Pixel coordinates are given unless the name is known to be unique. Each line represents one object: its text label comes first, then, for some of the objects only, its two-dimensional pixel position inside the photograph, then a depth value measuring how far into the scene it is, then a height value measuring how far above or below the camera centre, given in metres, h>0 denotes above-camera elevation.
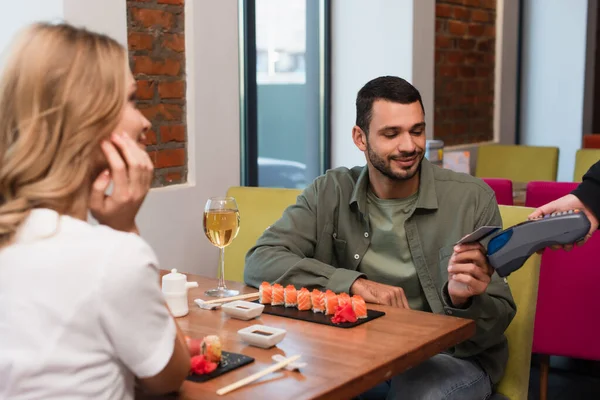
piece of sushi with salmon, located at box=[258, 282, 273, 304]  1.77 -0.44
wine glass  1.99 -0.31
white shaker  1.67 -0.41
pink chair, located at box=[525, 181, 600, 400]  2.46 -0.66
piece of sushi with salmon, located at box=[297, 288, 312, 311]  1.71 -0.44
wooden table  1.22 -0.45
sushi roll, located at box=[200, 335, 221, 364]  1.31 -0.42
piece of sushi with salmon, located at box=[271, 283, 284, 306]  1.75 -0.44
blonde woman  1.05 -0.20
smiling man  1.82 -0.38
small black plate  1.26 -0.45
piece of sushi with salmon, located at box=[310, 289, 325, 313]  1.68 -0.44
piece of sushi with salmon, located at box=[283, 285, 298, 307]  1.73 -0.44
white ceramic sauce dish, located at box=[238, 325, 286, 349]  1.42 -0.43
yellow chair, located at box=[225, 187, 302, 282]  2.54 -0.39
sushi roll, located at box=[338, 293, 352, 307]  1.62 -0.42
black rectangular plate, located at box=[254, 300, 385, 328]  1.59 -0.46
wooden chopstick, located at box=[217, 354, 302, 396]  1.21 -0.44
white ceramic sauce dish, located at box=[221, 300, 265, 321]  1.64 -0.44
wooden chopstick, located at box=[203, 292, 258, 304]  1.77 -0.46
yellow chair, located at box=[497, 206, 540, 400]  1.97 -0.59
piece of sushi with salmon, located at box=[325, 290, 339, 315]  1.66 -0.43
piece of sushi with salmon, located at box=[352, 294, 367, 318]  1.61 -0.43
